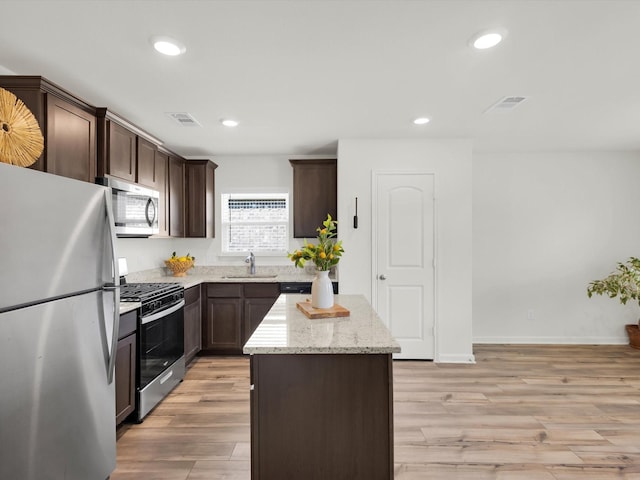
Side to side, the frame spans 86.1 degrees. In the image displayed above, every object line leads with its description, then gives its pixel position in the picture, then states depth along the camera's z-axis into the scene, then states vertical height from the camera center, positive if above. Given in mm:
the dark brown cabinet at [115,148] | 2672 +754
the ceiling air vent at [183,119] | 3053 +1109
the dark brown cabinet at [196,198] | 4297 +511
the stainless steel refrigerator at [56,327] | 1344 -402
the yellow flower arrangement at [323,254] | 2072 -95
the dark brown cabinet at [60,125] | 2104 +775
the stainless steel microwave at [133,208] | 2699 +271
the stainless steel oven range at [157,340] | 2604 -859
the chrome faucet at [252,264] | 4488 -335
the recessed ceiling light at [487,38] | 1840 +1103
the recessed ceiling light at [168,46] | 1889 +1096
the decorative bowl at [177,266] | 4262 -341
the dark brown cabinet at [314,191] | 4277 +590
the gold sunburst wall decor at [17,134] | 1675 +543
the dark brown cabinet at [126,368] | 2348 -914
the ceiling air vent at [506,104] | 2761 +1118
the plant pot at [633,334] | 4260 -1222
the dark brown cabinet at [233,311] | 3977 -844
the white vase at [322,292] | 2154 -339
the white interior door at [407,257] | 3840 -212
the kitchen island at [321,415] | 1569 -814
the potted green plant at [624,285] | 4008 -565
